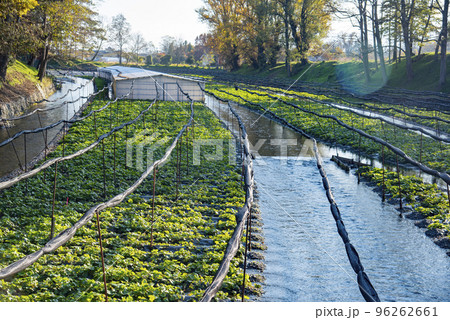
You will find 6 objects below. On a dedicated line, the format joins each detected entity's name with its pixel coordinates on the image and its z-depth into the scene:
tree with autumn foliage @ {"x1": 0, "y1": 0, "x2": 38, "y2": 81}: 24.27
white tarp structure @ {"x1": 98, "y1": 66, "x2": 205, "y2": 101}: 35.19
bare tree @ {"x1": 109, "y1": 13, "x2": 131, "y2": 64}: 116.19
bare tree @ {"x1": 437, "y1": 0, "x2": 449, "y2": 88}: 38.19
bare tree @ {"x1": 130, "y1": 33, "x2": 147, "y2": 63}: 131.02
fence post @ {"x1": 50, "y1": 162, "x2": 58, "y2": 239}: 8.76
